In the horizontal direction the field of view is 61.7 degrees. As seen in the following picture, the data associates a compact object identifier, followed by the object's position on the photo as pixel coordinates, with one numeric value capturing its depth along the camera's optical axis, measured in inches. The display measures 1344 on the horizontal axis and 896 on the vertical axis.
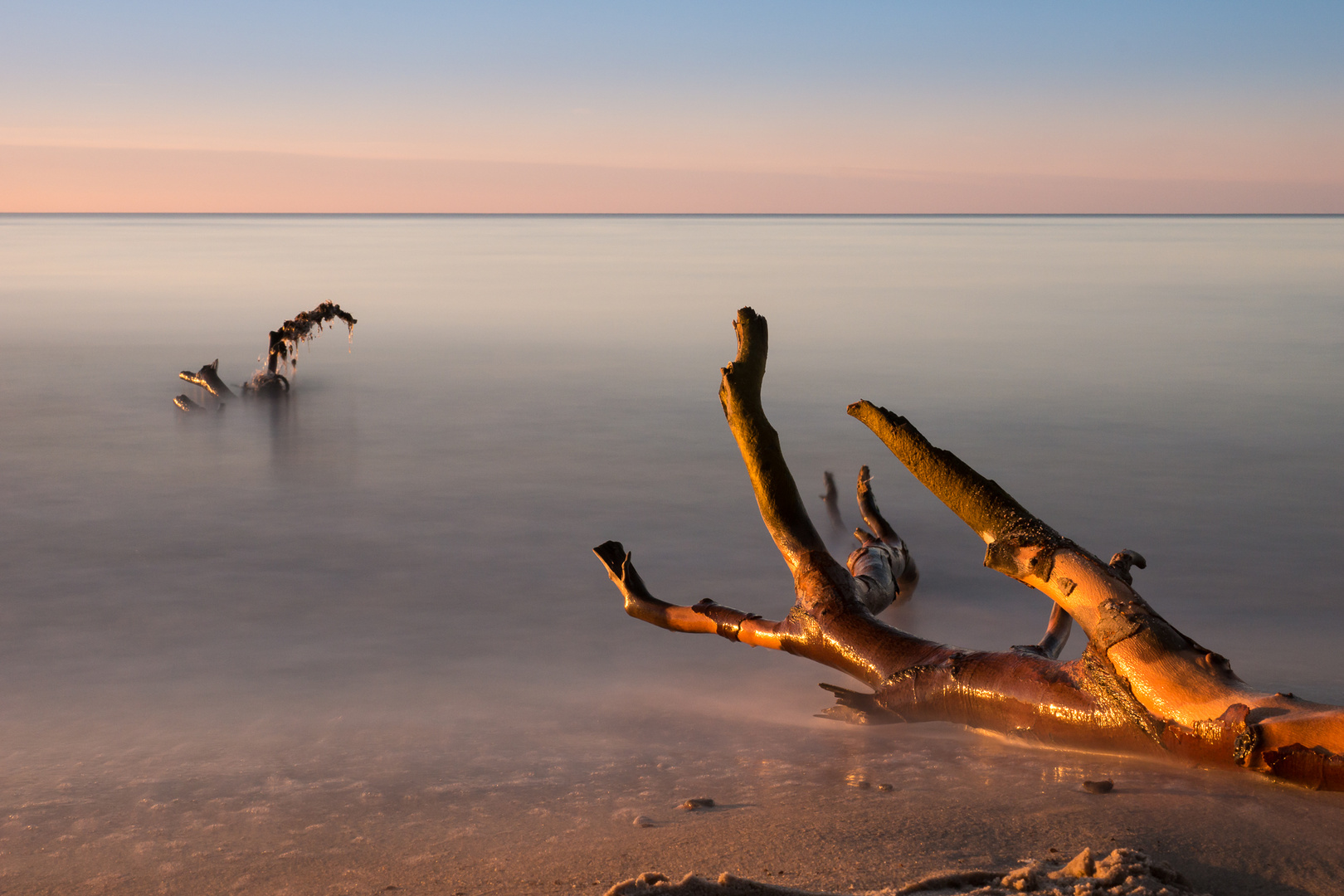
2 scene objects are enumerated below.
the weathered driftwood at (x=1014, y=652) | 144.3
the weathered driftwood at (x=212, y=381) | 614.2
